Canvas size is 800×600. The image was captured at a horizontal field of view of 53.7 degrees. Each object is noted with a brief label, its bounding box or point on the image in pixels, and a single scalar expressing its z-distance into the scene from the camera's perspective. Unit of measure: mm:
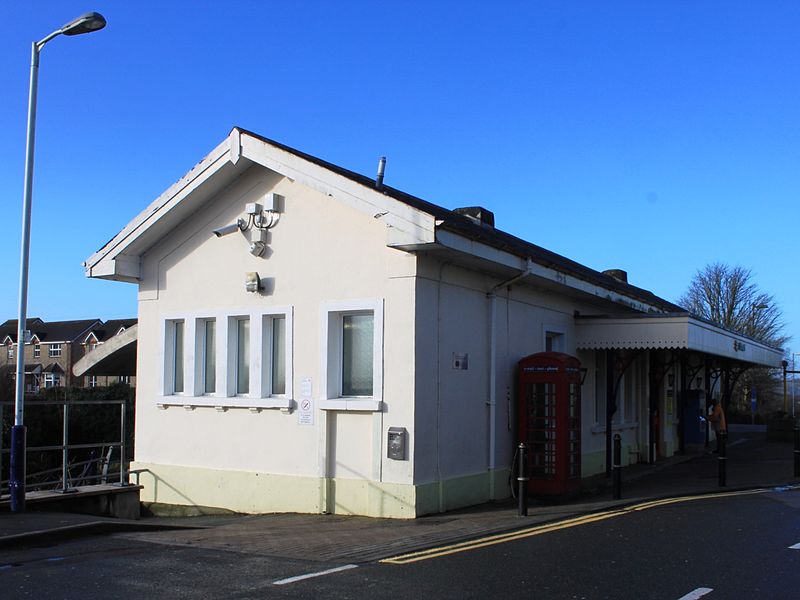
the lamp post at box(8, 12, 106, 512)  11055
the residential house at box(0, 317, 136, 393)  80312
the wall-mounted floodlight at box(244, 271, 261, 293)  13180
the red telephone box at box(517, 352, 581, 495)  13164
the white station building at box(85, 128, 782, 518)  11633
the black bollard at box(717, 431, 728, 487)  14805
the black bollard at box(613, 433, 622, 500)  13117
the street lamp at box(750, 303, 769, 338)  50556
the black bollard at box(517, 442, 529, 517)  11180
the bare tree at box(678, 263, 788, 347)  51531
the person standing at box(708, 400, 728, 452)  21594
